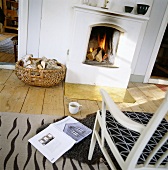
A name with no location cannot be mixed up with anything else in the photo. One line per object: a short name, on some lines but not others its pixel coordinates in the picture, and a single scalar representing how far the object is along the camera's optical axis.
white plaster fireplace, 2.15
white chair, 0.63
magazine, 1.23
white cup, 1.69
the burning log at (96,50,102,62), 2.53
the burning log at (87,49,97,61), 2.53
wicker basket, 2.02
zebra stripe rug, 1.12
